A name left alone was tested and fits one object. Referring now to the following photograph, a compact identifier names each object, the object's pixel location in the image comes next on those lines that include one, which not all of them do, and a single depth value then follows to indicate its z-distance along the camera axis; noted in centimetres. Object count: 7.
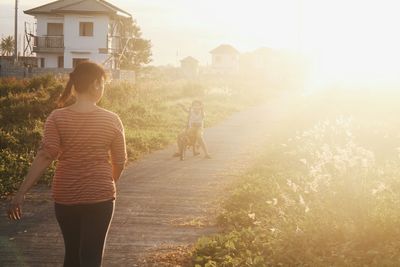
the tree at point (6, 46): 7550
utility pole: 5089
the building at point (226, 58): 11862
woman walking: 423
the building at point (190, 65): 11194
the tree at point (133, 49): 5593
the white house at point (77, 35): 5022
